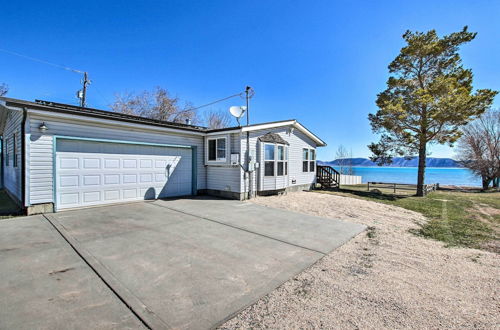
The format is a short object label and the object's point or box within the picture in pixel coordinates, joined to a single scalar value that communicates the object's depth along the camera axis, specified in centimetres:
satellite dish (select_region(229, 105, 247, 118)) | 1077
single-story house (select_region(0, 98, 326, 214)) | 627
